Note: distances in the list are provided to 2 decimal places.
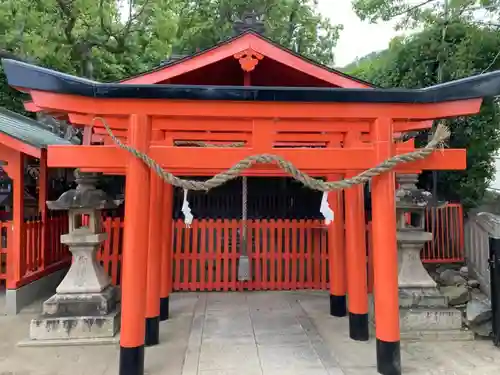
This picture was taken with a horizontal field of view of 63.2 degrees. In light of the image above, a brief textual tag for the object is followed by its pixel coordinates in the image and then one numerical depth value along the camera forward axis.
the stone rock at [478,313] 5.20
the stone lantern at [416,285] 5.38
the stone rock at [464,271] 7.85
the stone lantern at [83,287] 5.27
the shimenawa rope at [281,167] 3.60
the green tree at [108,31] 10.88
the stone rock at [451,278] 7.47
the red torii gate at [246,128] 3.67
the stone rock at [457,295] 6.20
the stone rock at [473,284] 7.31
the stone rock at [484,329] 5.14
